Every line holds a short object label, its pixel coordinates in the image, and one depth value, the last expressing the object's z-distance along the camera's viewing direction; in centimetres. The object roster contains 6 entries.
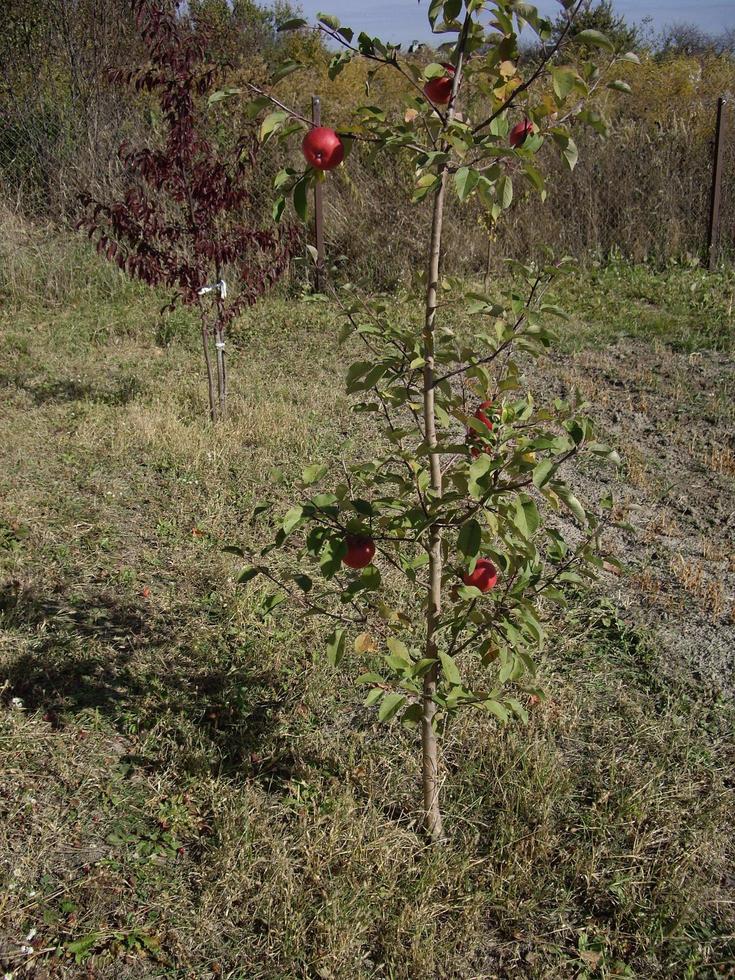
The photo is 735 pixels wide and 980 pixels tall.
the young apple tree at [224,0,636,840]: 182
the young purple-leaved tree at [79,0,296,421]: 472
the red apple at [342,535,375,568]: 200
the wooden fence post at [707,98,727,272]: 840
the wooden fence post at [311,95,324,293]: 789
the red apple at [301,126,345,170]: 185
